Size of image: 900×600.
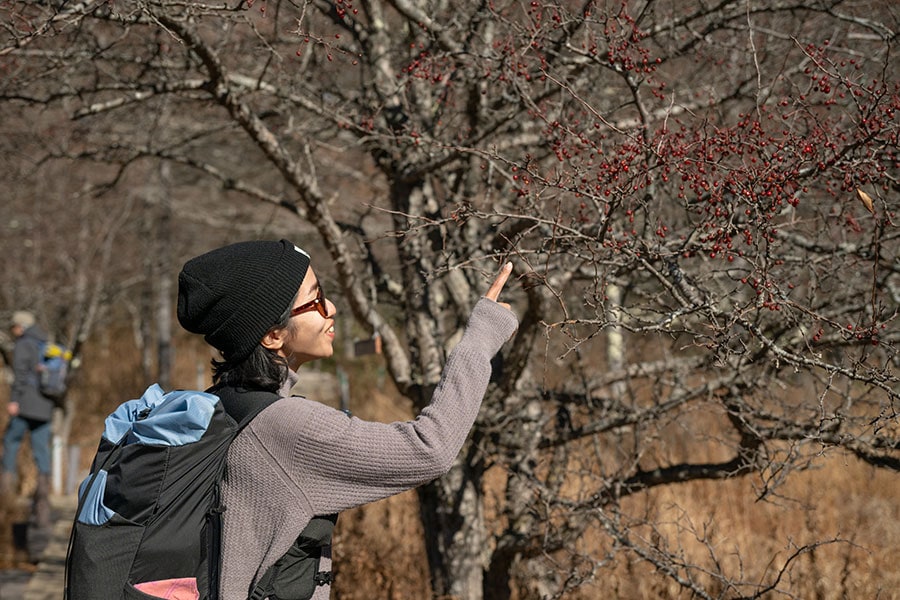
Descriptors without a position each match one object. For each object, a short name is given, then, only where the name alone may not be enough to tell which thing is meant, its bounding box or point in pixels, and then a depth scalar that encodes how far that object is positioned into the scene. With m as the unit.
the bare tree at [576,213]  2.76
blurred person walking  8.71
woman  2.11
